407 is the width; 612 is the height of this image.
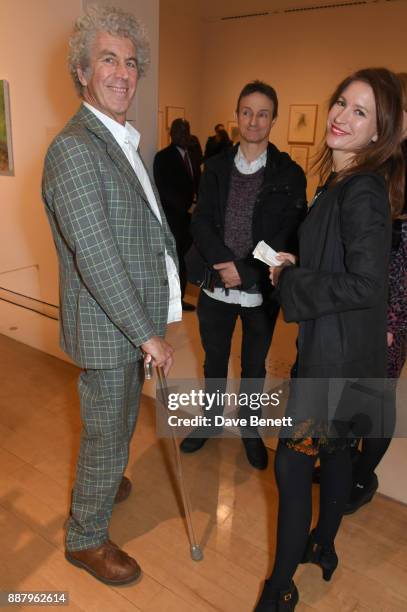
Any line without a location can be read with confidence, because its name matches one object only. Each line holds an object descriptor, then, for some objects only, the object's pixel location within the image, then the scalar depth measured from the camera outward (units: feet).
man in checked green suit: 4.44
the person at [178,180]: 11.65
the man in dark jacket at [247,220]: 6.78
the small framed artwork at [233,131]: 24.34
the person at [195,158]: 13.48
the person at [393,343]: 5.46
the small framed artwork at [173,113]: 23.43
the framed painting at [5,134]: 9.99
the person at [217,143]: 21.09
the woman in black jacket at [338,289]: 4.11
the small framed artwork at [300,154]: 22.63
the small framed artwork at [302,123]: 22.08
